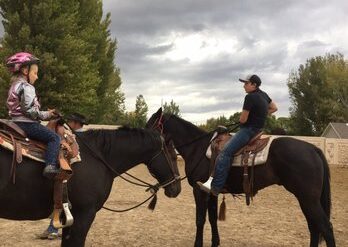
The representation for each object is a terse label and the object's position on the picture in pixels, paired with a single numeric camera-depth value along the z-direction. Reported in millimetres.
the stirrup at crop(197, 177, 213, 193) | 7160
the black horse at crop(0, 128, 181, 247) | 4652
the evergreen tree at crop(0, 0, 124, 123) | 27891
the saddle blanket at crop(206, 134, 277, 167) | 7020
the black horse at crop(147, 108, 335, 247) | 6727
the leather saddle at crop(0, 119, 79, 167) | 4590
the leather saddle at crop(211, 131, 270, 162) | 7156
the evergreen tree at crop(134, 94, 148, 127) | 63994
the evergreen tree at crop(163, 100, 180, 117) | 64075
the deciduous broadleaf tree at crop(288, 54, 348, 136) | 60844
